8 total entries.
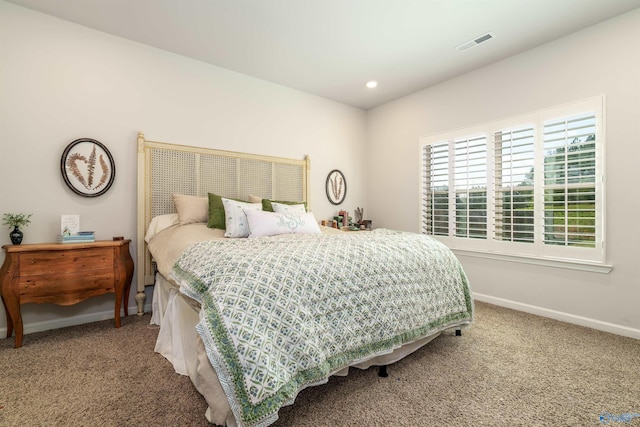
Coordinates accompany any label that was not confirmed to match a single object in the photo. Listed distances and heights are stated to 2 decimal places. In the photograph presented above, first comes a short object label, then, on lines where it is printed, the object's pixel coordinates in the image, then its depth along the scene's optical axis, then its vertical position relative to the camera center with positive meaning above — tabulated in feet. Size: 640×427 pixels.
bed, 4.05 -1.42
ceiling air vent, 9.25 +5.64
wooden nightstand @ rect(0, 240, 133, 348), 7.10 -1.57
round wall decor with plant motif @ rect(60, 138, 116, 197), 8.61 +1.38
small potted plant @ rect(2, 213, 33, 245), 7.61 -0.27
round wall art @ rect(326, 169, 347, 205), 14.64 +1.40
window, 8.76 +1.06
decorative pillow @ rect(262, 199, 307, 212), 10.56 +0.33
